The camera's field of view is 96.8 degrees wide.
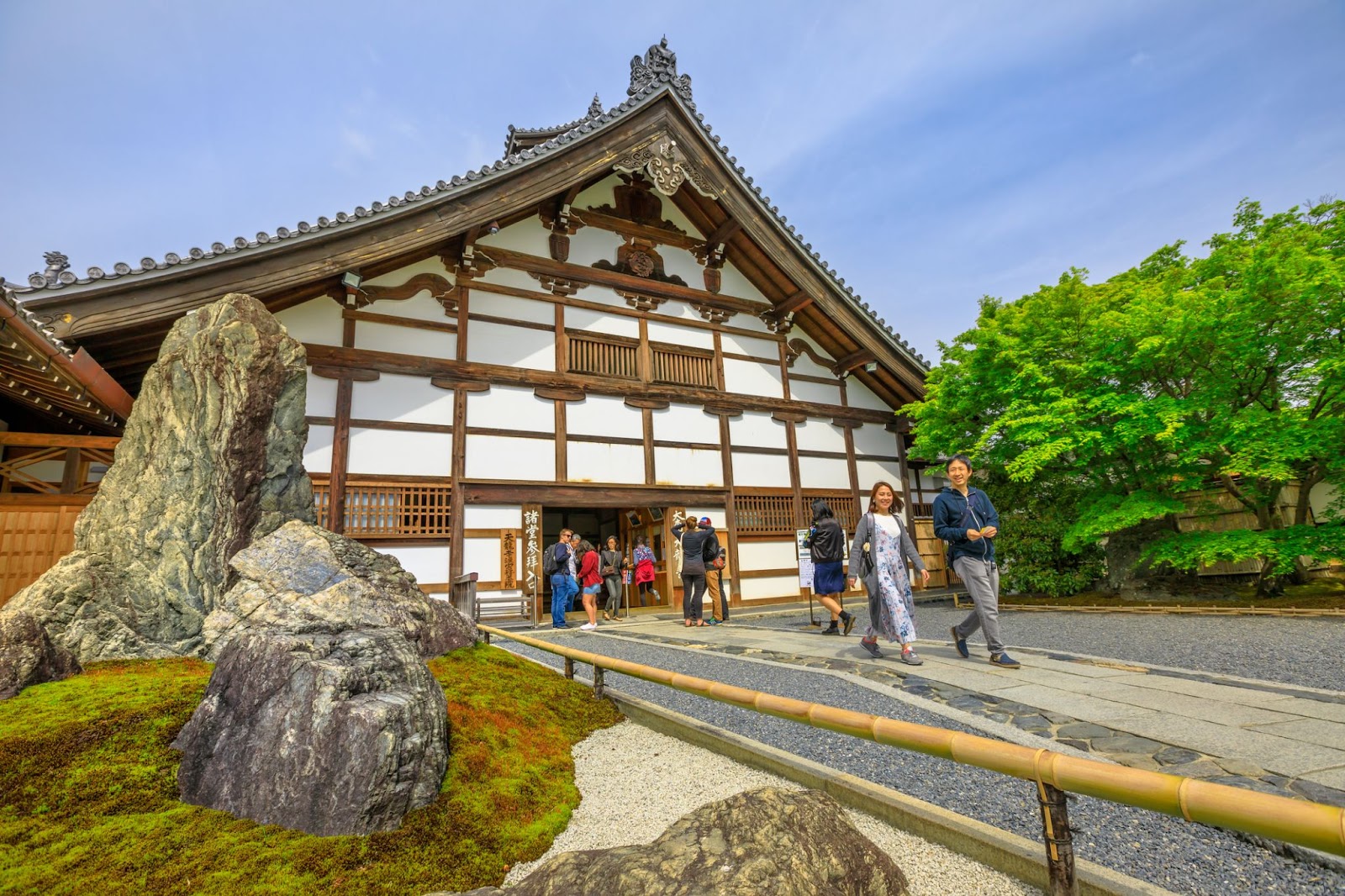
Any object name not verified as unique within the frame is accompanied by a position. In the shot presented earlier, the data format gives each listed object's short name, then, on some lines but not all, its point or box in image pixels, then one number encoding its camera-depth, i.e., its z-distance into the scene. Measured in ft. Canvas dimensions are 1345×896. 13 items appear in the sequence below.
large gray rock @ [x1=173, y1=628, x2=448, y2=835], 7.43
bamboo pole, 3.86
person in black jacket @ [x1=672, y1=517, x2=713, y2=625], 29.04
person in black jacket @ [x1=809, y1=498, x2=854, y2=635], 22.56
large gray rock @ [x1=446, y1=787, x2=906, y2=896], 5.16
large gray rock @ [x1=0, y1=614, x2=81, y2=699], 10.16
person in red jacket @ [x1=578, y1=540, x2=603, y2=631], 30.41
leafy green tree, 24.59
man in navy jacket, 16.11
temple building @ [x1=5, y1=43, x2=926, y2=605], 28.68
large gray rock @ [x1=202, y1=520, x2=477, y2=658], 11.41
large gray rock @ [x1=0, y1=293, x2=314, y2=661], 13.42
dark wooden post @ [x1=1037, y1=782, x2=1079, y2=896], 5.43
